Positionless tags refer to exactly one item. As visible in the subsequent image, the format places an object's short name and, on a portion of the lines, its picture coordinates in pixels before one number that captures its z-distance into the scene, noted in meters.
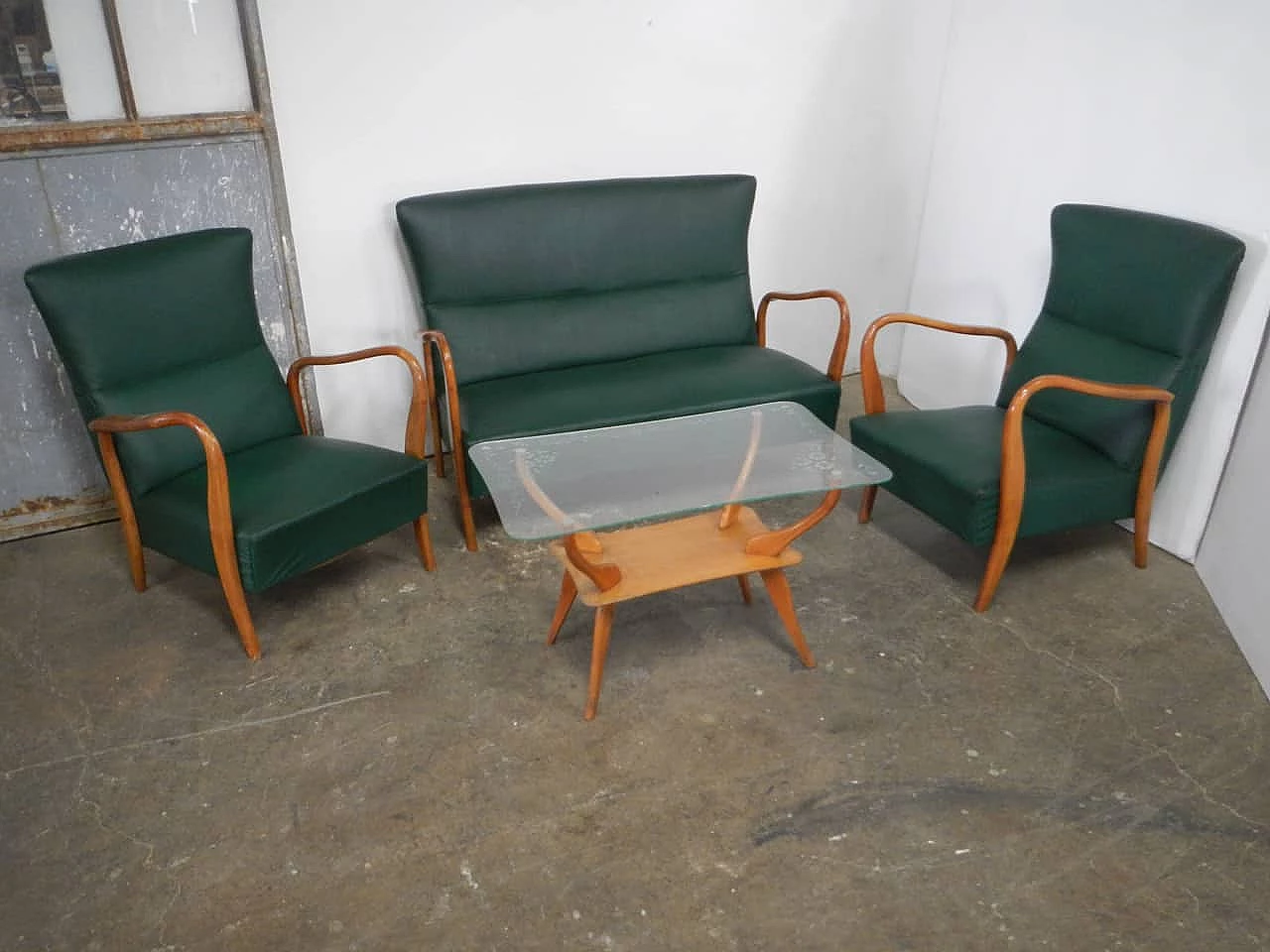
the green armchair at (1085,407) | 2.71
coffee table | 2.30
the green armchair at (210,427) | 2.51
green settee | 3.13
